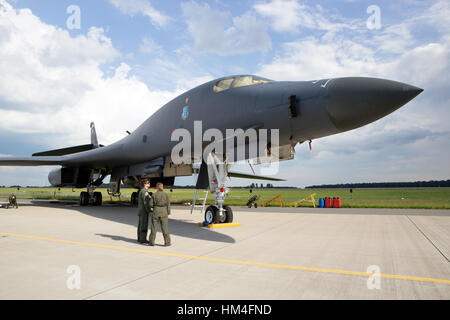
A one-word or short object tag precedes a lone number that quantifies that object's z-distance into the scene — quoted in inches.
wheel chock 318.9
